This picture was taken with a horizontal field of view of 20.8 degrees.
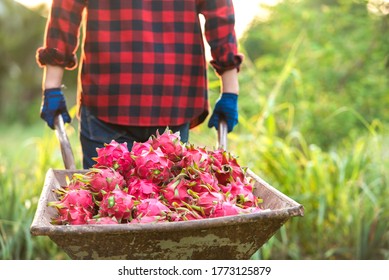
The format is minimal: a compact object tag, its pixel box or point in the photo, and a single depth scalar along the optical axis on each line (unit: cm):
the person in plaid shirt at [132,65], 347
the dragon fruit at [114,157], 289
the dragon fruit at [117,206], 269
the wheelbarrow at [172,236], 261
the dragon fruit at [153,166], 282
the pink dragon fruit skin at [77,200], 276
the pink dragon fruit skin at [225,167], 291
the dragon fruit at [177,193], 275
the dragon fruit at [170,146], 289
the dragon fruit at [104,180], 279
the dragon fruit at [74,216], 272
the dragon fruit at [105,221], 268
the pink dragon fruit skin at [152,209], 268
